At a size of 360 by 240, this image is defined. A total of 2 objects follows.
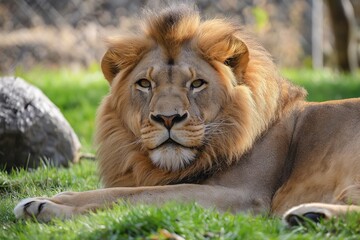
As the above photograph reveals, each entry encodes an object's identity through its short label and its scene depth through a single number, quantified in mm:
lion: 10625
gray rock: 14695
